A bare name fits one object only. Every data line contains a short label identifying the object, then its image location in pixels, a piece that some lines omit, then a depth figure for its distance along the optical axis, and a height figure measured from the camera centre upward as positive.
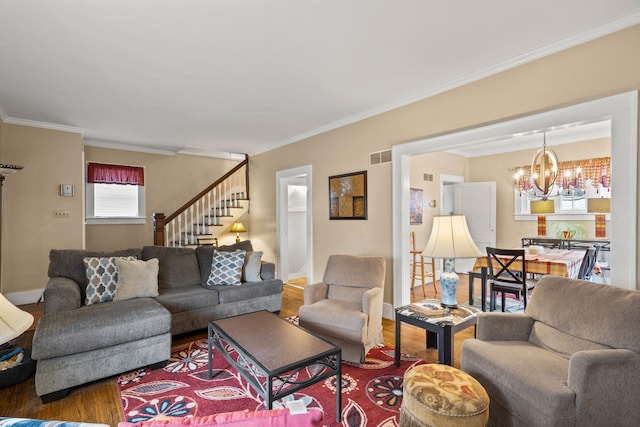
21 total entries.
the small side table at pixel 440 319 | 2.28 -0.84
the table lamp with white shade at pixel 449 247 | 2.51 -0.28
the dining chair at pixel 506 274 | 3.62 -0.76
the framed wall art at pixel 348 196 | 4.17 +0.25
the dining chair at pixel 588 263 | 3.75 -0.63
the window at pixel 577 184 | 5.18 +0.49
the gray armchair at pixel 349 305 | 2.68 -0.89
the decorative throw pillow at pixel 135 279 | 3.04 -0.66
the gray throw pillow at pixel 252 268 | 3.96 -0.71
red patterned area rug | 2.04 -1.32
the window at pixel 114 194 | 5.52 +0.37
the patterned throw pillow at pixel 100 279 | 2.96 -0.64
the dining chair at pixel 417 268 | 5.12 -0.98
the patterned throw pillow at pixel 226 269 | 3.78 -0.68
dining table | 3.58 -0.63
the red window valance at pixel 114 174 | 5.48 +0.73
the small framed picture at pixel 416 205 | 5.54 +0.14
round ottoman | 1.46 -0.92
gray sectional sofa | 2.18 -0.90
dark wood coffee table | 1.78 -0.88
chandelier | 3.98 +0.55
